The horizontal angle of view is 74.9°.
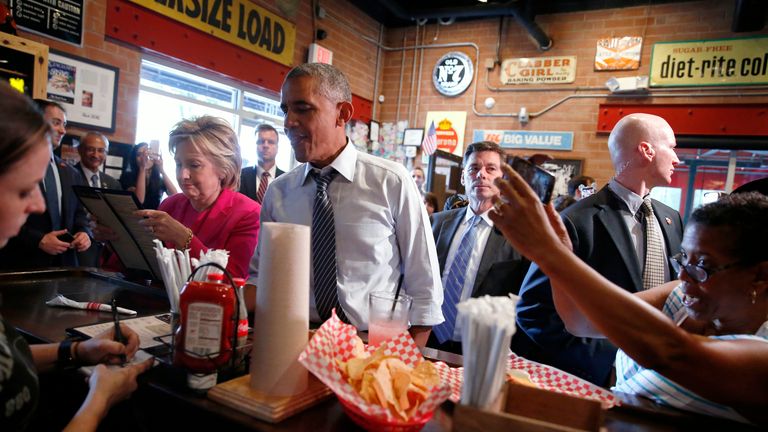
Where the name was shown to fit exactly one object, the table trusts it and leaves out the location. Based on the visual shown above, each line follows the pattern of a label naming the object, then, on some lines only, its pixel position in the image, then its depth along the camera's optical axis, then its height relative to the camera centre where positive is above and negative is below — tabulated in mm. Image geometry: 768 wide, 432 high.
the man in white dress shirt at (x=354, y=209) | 1869 -48
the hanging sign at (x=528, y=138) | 6660 +1019
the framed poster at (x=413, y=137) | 7594 +993
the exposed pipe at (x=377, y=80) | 7875 +1855
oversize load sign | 4836 +1724
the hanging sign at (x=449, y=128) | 7328 +1143
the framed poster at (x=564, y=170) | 6520 +614
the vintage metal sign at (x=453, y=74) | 7316 +1954
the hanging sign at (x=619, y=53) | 6215 +2114
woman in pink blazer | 2123 -47
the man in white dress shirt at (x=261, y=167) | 4391 +183
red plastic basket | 922 -414
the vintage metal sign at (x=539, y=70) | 6621 +1945
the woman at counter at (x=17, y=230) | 970 -143
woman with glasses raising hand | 1012 -174
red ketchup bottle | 1078 -304
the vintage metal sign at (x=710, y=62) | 5609 +1951
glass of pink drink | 1262 -293
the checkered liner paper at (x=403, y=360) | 937 -367
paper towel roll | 1067 -269
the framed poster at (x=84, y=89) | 3951 +666
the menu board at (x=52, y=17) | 3664 +1136
